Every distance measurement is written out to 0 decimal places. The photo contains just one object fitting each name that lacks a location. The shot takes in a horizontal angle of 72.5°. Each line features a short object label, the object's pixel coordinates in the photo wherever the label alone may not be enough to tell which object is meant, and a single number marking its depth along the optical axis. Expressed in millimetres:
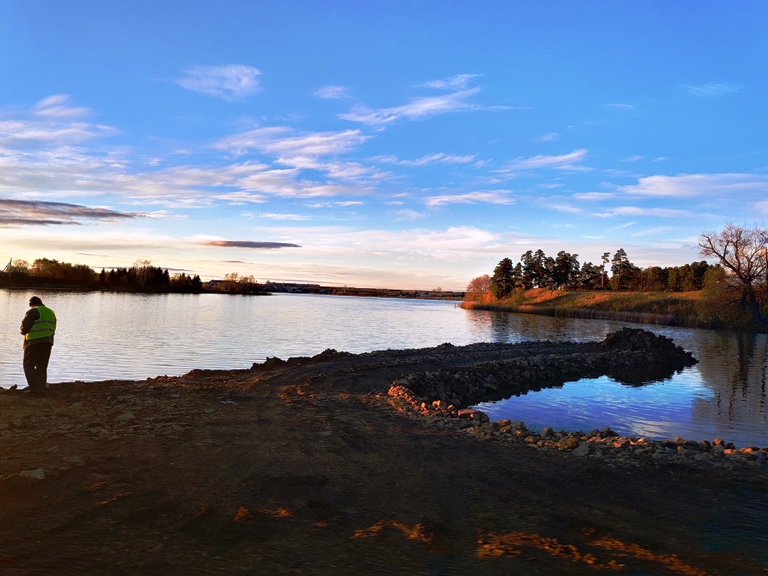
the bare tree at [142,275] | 178000
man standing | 14234
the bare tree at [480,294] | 156562
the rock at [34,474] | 7898
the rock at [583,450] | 10883
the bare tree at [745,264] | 71562
